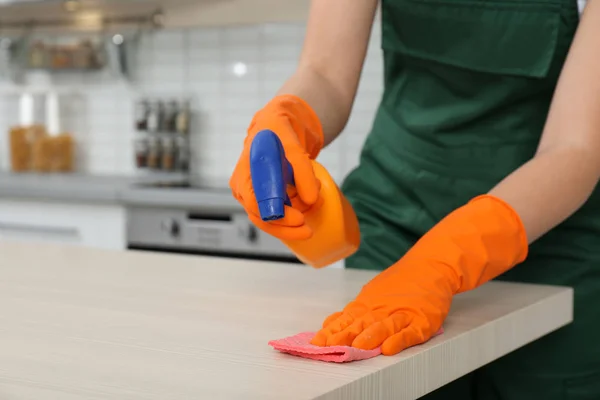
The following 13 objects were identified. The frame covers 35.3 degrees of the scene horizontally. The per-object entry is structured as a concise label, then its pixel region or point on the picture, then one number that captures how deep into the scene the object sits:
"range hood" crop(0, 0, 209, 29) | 2.99
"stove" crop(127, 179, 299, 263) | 2.52
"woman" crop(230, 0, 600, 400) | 1.08
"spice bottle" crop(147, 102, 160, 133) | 3.19
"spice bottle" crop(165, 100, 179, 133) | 3.18
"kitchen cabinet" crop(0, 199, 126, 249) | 2.73
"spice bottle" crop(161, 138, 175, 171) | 3.19
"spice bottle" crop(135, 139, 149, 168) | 3.22
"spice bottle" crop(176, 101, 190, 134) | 3.17
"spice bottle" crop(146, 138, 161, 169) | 3.21
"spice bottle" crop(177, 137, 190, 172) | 3.20
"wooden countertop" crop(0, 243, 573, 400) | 0.69
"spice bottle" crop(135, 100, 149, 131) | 3.19
